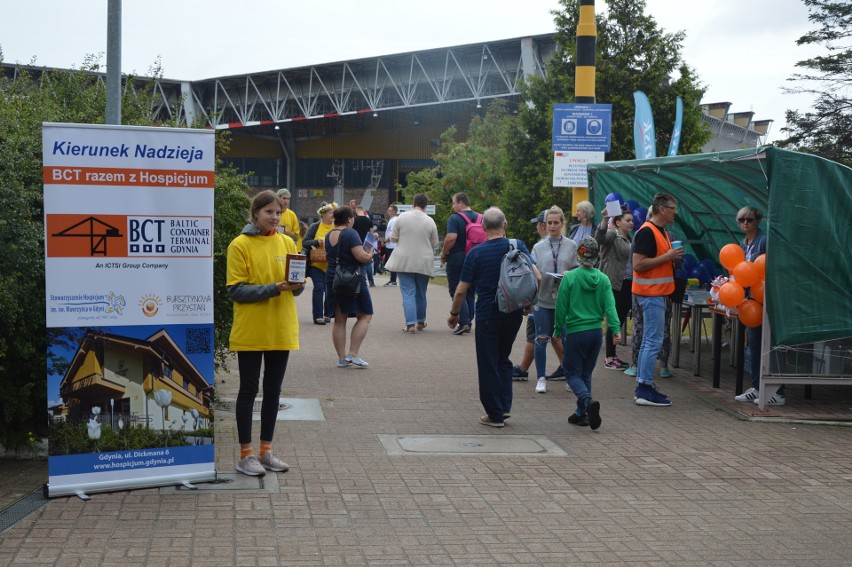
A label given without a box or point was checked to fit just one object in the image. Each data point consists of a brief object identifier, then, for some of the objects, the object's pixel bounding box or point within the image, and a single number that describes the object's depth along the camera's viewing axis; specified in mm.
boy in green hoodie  8883
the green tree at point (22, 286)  6602
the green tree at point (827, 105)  31703
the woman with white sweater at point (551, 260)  10328
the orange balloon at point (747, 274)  9805
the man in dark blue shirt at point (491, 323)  8641
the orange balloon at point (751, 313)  9844
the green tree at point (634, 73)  22250
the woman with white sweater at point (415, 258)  14844
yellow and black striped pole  14422
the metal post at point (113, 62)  8805
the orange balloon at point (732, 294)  9820
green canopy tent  9250
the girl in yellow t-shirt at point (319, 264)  15562
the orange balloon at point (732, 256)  10453
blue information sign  14805
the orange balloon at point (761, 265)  9805
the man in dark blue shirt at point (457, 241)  14922
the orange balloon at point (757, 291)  9834
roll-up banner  6215
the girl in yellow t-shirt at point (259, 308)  6730
